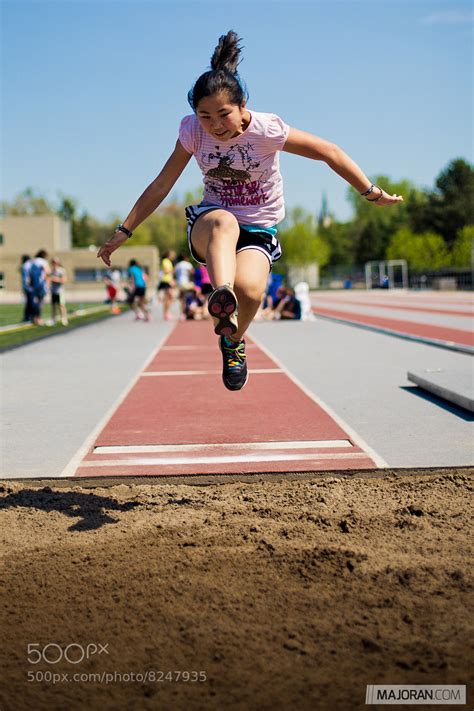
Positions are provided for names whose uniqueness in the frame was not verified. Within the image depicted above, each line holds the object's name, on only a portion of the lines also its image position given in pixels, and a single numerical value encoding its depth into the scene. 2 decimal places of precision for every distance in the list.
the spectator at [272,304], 24.94
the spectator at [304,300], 24.59
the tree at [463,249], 81.69
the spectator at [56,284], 23.27
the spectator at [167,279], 23.61
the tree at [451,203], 95.25
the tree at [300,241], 100.56
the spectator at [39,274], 22.36
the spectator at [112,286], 34.41
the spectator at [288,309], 24.91
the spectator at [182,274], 24.81
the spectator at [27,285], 22.93
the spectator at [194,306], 25.64
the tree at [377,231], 115.19
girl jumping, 4.82
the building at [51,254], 95.19
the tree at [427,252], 87.81
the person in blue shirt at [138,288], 25.08
